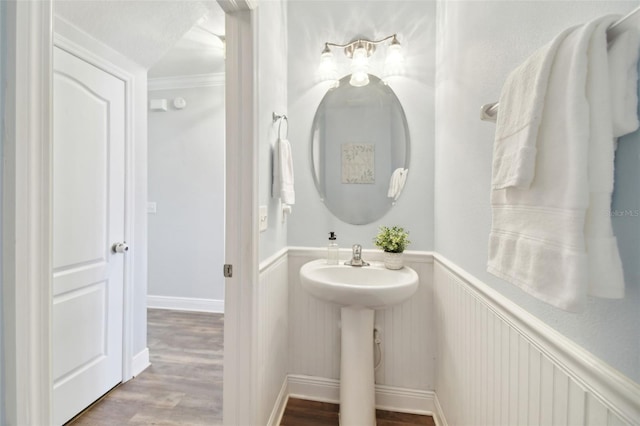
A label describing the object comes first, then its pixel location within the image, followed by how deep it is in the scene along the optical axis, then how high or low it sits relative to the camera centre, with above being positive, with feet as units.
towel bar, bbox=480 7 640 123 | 1.42 +0.99
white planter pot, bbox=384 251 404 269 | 5.17 -0.92
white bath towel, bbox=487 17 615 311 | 1.44 +0.10
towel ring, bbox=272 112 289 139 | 5.00 +1.64
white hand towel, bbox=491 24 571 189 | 1.69 +0.62
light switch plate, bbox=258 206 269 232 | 4.24 -0.14
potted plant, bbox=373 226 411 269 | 5.18 -0.65
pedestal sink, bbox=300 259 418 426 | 4.55 -2.31
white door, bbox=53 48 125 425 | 4.76 -0.45
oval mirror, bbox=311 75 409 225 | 5.74 +1.24
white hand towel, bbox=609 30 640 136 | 1.49 +0.68
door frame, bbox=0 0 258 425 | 1.27 -0.04
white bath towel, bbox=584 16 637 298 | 1.42 +0.19
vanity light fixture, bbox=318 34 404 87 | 5.49 +2.97
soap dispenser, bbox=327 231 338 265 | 5.51 -0.82
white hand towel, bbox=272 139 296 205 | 4.83 +0.62
